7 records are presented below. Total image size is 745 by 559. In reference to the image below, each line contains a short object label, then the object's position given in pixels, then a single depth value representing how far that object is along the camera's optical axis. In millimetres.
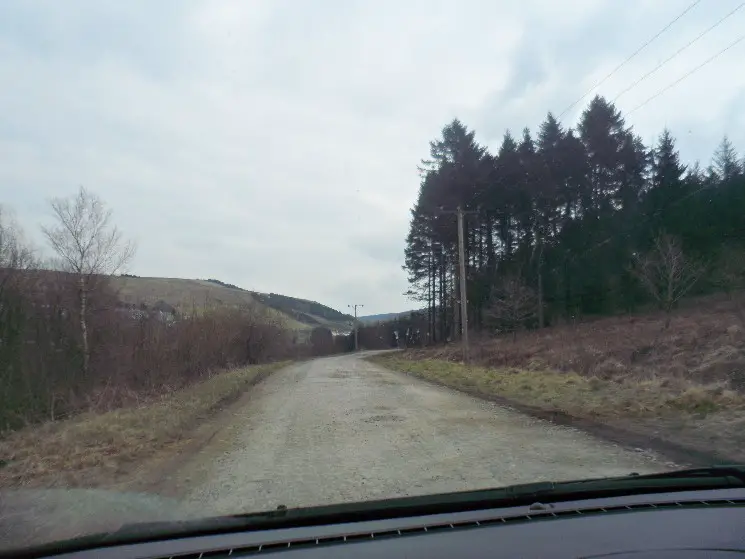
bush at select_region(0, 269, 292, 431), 15320
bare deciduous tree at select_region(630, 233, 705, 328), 28859
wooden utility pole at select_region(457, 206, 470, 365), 26484
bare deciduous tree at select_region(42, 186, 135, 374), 27858
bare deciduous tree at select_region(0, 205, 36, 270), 20531
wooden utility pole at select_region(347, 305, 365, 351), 89438
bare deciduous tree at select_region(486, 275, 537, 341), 37719
